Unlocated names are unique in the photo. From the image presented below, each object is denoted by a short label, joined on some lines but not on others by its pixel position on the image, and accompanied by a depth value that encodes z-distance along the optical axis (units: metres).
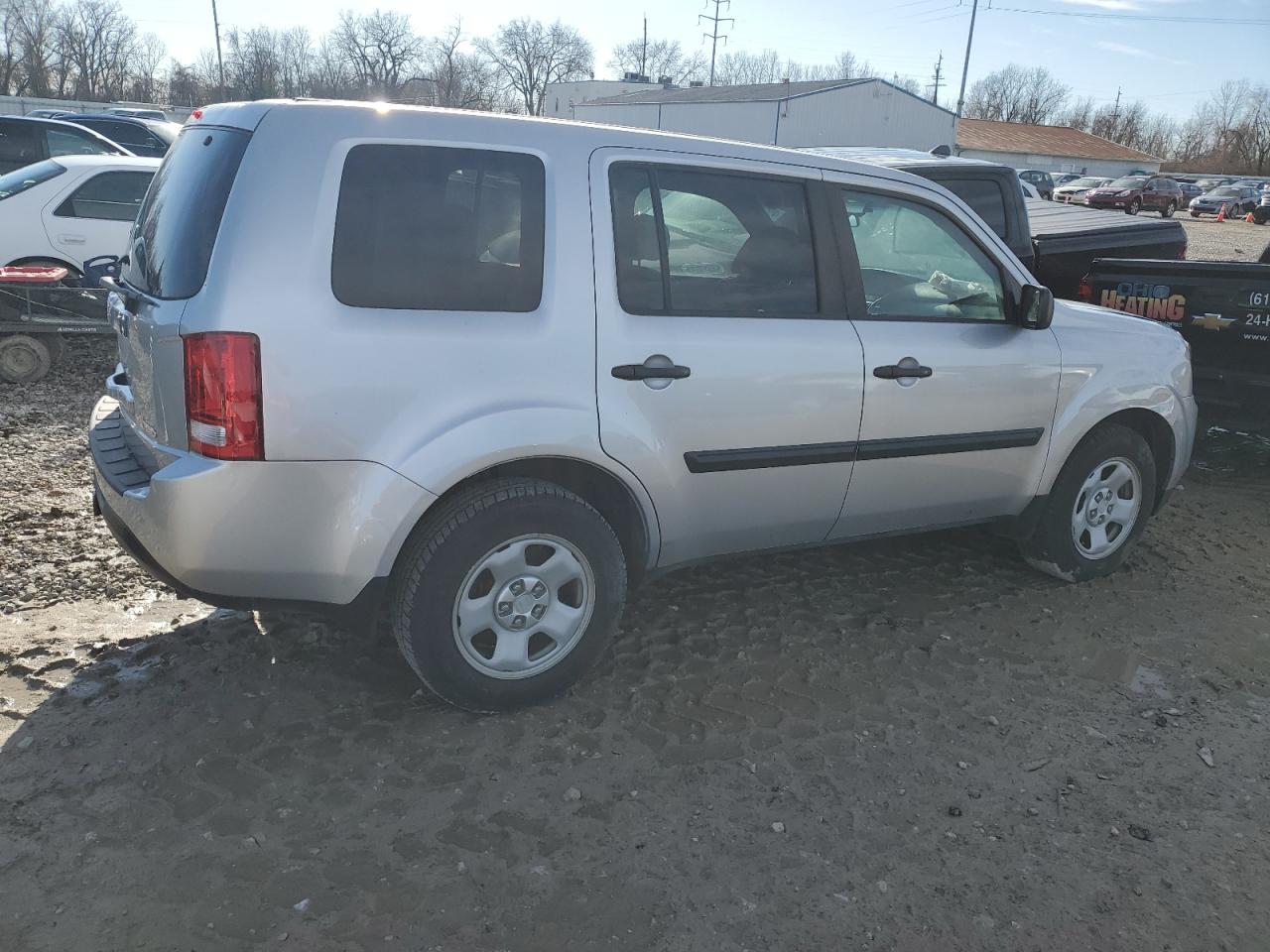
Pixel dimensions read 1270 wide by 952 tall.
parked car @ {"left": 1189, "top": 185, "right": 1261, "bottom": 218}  43.09
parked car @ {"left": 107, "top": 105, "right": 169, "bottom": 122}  31.53
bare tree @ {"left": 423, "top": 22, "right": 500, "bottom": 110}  70.62
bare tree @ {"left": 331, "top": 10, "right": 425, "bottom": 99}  79.25
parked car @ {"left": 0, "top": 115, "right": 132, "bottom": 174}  13.01
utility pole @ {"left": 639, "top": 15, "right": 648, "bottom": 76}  94.46
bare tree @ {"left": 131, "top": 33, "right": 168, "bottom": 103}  77.06
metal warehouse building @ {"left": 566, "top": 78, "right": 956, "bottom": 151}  48.00
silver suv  2.86
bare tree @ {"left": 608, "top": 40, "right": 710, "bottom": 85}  95.44
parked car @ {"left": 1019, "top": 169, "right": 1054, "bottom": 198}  38.16
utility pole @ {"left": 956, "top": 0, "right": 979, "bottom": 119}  51.59
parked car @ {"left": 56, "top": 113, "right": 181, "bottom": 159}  15.26
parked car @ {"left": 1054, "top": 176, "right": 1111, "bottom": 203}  44.20
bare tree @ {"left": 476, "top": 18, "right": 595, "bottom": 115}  91.56
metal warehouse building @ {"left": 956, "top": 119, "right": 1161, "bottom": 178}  68.88
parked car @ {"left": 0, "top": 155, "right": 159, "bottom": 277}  8.45
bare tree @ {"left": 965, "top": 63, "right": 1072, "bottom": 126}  105.44
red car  41.19
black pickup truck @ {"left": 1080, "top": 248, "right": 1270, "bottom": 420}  6.25
